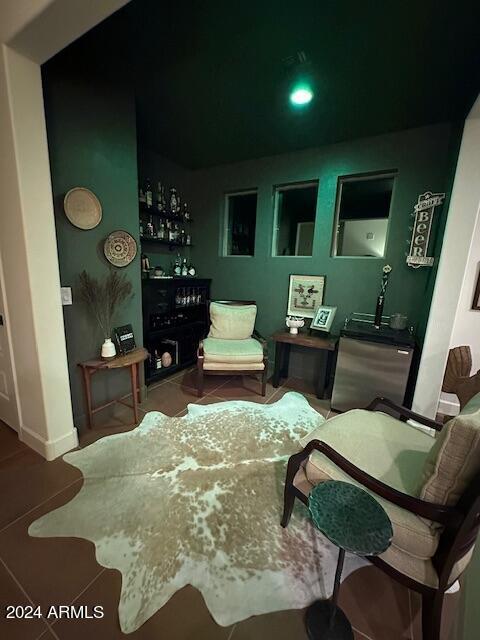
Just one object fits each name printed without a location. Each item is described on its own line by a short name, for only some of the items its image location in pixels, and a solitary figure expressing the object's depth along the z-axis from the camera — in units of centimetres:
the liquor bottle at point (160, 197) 321
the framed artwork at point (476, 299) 244
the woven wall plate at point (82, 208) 192
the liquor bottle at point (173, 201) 343
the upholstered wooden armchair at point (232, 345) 281
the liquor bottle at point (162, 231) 327
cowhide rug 117
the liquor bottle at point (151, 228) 310
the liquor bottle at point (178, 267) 365
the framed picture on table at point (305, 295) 324
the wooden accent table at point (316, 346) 283
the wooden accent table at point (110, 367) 207
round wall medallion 221
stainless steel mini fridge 236
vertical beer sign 252
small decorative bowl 307
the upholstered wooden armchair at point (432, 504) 89
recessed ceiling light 197
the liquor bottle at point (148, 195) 297
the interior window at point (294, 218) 340
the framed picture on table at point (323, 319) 299
